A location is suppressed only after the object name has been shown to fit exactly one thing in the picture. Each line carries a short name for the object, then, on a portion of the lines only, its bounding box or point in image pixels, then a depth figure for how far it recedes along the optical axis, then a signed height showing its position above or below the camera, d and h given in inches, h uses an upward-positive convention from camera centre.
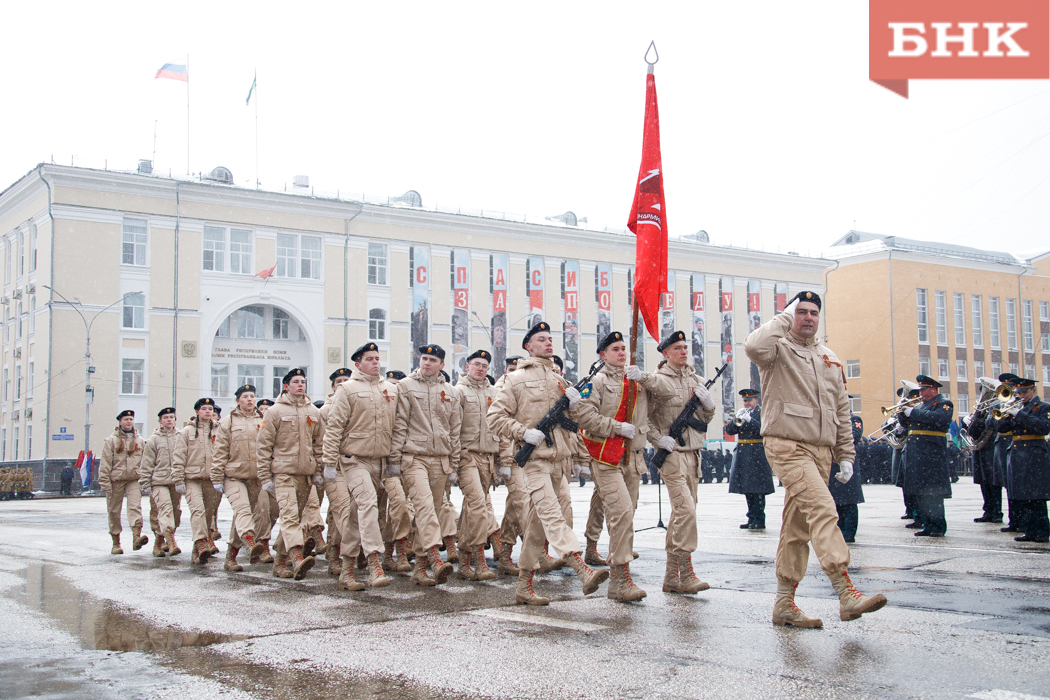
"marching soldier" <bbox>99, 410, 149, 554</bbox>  538.3 -20.0
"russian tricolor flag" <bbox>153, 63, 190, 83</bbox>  1722.4 +623.6
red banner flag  325.7 +69.1
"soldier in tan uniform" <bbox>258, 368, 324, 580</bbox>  382.6 -10.4
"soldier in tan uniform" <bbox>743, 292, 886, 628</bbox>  242.2 -0.8
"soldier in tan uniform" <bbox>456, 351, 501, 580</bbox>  357.4 -13.1
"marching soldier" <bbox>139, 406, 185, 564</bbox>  500.1 -21.5
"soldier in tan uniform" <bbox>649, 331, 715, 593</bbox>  303.1 -7.3
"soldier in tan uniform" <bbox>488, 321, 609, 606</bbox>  284.5 -2.5
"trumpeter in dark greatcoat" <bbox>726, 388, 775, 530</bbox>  529.3 -21.0
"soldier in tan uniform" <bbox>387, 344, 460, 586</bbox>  343.9 -5.3
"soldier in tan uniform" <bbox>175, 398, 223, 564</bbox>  473.8 -17.3
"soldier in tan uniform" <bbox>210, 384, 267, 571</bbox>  414.6 -18.3
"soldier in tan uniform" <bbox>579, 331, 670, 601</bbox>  286.4 -1.4
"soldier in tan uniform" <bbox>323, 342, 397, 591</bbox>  342.2 -5.8
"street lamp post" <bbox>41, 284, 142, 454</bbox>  1626.2 +81.9
